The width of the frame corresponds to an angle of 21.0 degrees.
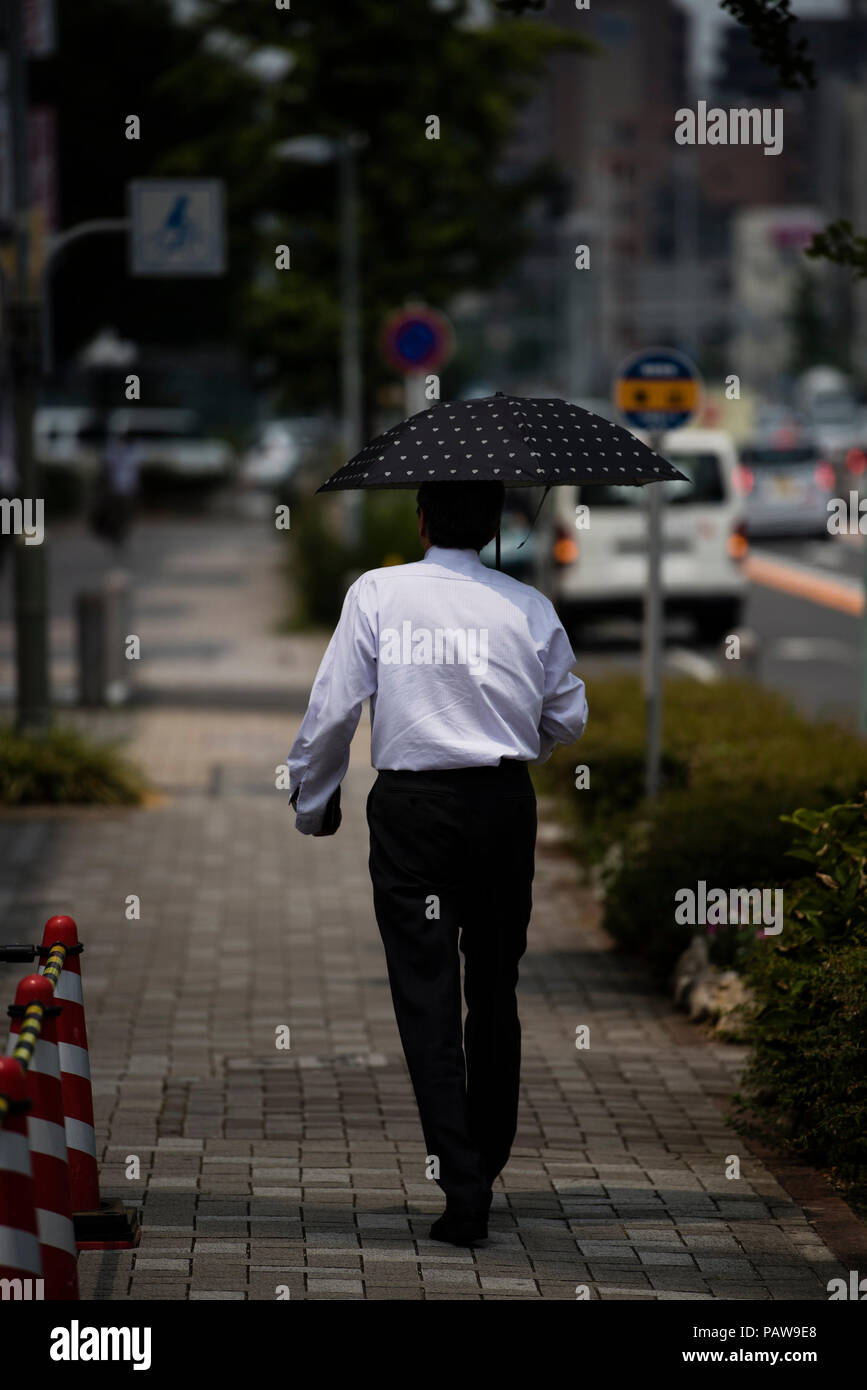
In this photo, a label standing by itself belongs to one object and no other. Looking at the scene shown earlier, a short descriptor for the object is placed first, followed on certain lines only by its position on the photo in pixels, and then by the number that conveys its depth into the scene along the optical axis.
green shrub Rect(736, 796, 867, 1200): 5.42
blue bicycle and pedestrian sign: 12.43
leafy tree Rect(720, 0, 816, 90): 6.76
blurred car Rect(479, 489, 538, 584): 22.97
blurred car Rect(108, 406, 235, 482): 48.44
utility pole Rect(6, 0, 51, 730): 12.60
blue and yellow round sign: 10.49
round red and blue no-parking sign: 20.34
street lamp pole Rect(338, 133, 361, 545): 26.88
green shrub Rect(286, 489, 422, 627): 23.27
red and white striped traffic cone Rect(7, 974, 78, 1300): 4.16
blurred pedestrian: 30.17
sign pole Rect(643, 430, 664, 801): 9.91
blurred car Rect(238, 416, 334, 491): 50.91
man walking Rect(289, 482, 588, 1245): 4.80
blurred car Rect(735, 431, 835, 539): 36.16
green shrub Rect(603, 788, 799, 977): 7.98
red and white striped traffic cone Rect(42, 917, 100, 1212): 4.93
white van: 20.84
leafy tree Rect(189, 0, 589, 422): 27.17
